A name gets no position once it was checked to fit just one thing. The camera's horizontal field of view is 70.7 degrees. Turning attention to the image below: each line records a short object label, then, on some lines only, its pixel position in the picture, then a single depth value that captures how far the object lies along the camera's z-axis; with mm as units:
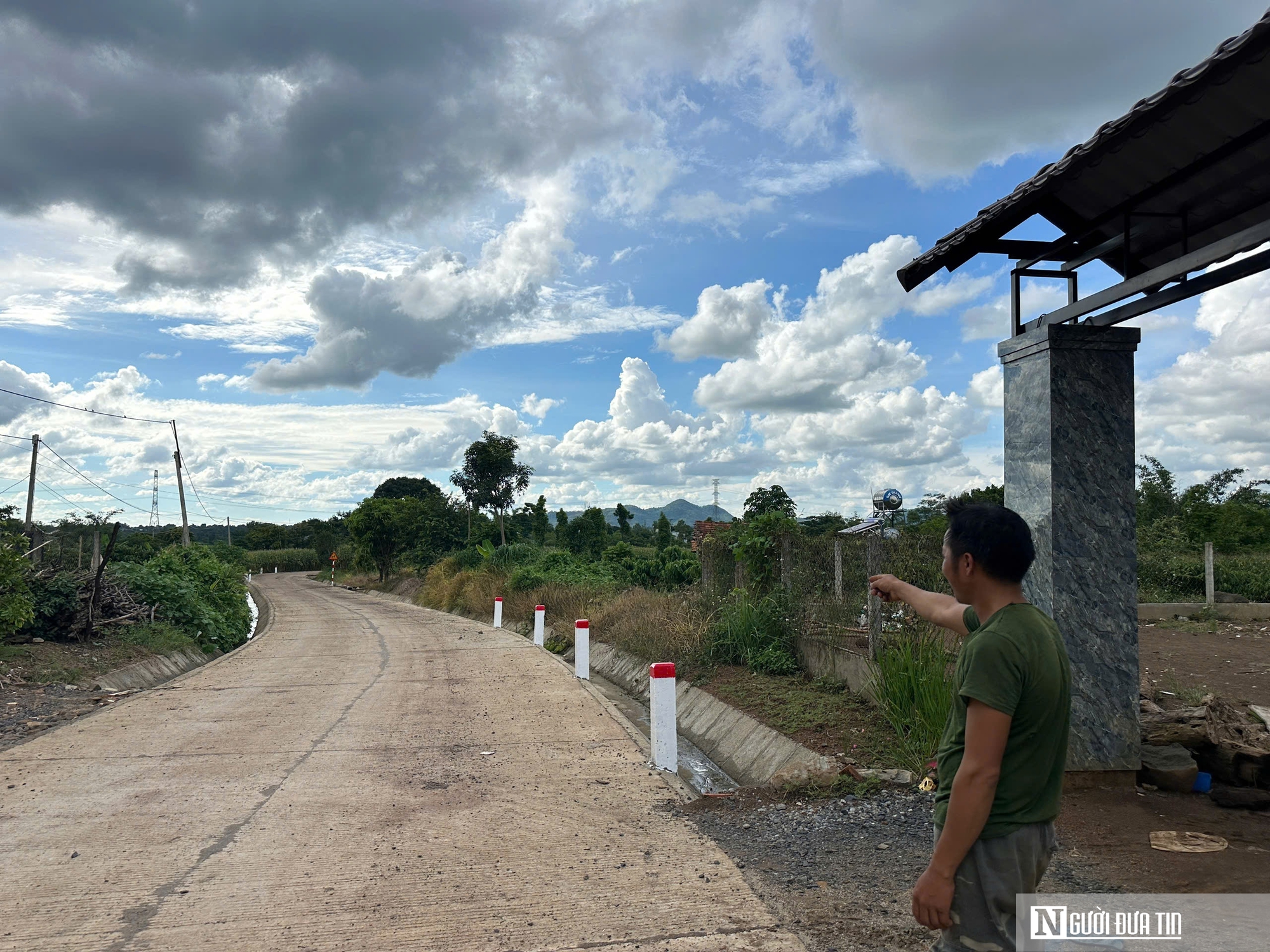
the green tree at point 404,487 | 94312
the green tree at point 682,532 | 38656
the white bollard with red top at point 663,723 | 7961
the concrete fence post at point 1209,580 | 19031
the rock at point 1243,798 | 6027
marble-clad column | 6367
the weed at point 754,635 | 11141
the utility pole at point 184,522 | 41969
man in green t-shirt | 2539
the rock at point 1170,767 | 6344
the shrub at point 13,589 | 13242
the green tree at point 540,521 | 49125
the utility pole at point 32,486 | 33844
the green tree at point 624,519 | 53219
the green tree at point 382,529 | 54625
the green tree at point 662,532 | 43750
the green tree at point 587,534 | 42750
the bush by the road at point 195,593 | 19391
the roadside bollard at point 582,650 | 13492
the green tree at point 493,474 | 44844
